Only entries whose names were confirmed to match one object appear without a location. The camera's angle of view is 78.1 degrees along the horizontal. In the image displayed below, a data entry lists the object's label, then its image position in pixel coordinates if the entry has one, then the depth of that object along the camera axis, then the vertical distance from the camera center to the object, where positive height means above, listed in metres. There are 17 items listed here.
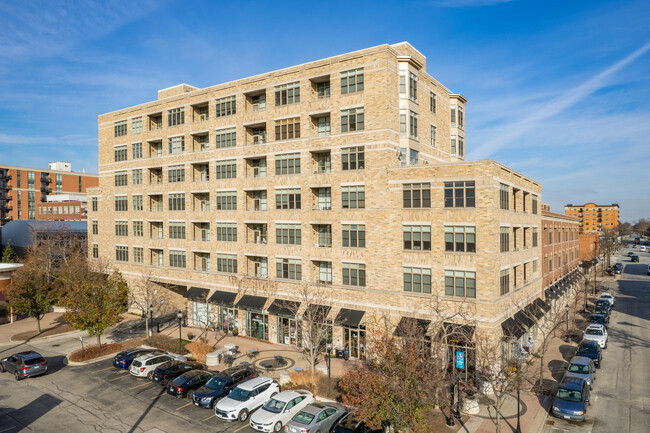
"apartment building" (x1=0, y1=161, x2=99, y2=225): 103.38 +8.91
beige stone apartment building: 29.72 +1.70
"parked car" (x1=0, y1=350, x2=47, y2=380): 29.41 -10.28
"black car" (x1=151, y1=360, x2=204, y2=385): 27.72 -10.27
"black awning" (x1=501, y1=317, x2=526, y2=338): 28.80 -7.98
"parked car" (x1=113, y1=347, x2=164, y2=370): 31.50 -10.43
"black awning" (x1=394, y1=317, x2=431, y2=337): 27.62 -7.51
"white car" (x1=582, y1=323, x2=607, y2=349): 36.25 -10.63
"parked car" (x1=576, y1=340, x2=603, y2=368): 31.79 -10.63
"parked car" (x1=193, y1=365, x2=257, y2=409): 24.56 -10.34
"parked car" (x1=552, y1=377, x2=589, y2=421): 22.47 -10.51
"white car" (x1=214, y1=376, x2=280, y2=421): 22.59 -10.28
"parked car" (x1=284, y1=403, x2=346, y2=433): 19.95 -10.03
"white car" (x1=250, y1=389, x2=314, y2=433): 21.12 -10.26
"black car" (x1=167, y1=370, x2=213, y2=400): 25.89 -10.40
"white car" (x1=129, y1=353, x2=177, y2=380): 29.48 -10.34
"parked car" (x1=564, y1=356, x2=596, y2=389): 26.59 -10.28
